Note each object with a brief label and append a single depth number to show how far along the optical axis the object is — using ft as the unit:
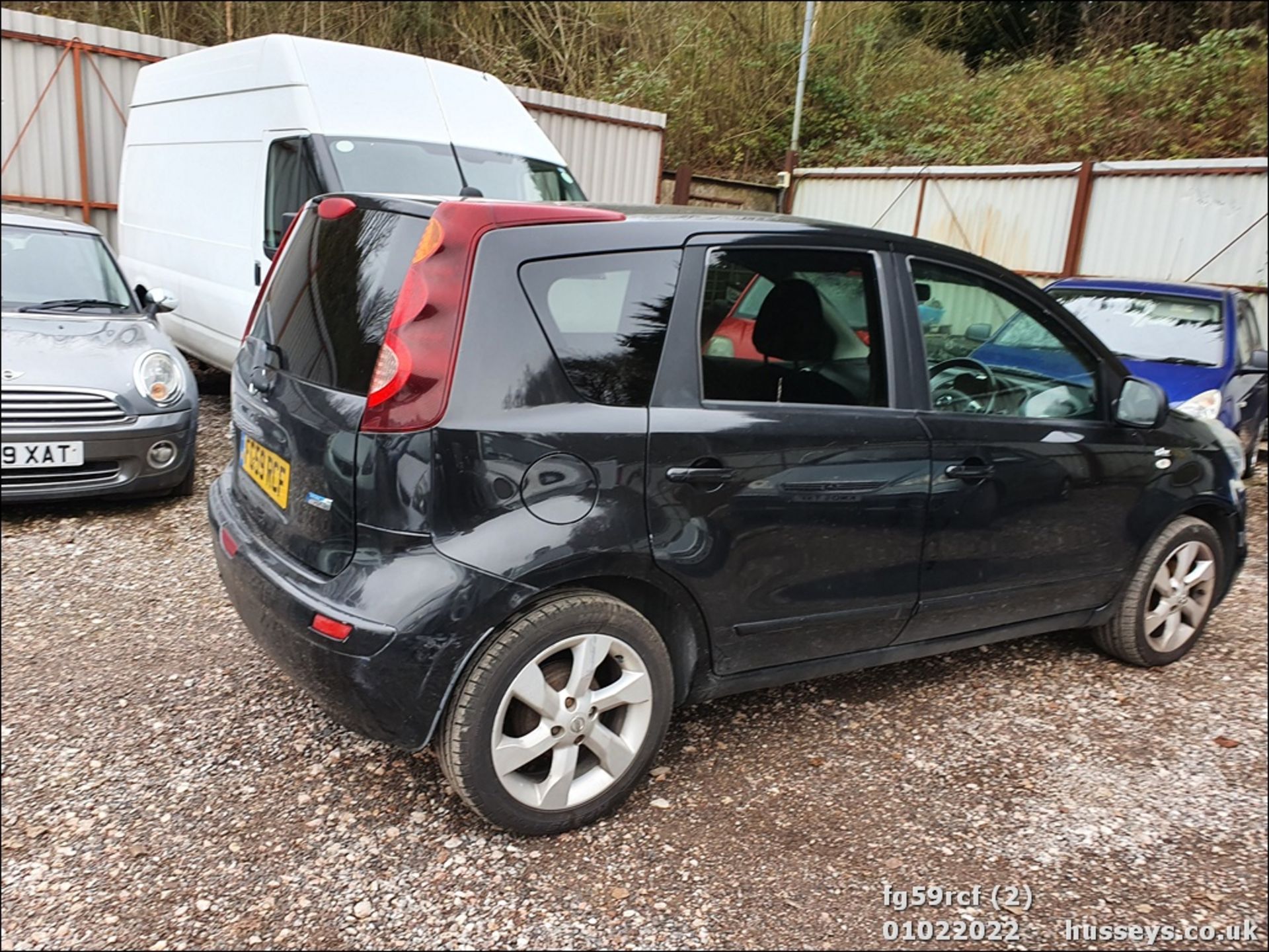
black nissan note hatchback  7.82
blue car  22.44
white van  20.18
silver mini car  15.60
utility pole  46.52
